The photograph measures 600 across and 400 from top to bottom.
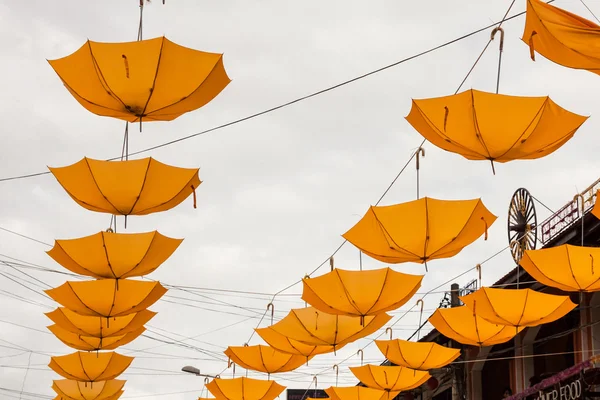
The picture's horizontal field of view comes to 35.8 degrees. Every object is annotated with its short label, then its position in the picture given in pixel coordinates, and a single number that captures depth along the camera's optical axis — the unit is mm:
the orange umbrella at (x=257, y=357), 19469
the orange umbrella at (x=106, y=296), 14984
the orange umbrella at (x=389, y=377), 20141
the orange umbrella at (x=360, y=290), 14633
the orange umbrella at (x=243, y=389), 20969
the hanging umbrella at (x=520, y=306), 15047
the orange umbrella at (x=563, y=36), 8102
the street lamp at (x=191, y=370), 28453
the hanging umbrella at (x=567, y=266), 13539
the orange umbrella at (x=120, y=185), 11852
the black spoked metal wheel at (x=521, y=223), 19484
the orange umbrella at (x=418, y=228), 12570
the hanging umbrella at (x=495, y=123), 10242
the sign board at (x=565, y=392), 15086
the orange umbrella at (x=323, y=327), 16734
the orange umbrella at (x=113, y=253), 13398
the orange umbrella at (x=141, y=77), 10336
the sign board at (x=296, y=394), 71969
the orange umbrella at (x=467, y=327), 16453
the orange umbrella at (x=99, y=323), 16875
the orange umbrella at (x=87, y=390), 21984
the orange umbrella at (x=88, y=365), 19688
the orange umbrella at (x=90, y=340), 17969
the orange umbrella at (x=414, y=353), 18547
